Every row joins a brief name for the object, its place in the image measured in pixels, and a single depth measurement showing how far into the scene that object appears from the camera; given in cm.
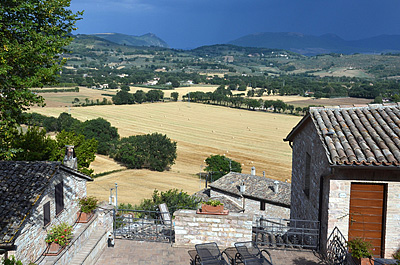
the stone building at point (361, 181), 1130
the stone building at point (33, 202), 1057
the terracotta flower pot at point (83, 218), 1344
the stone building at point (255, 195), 3397
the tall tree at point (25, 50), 1062
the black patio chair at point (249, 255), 1042
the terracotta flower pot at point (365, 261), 1003
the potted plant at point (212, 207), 1262
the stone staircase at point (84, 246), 1089
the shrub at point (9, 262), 844
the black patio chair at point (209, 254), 1062
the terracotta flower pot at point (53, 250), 1100
